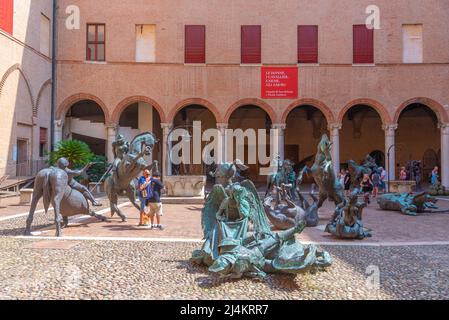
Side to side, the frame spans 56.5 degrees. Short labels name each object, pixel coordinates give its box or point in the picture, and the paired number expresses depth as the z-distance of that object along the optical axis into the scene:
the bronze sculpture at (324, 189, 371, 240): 7.87
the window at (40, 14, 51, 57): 20.23
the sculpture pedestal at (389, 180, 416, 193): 17.93
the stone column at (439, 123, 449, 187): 21.20
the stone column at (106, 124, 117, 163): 20.97
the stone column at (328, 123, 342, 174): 21.30
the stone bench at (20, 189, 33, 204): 14.24
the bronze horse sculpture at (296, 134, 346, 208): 10.04
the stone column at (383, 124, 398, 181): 20.92
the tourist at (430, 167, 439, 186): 20.13
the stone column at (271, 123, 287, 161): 21.31
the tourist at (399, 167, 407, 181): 19.92
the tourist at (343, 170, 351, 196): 17.19
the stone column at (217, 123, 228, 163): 21.33
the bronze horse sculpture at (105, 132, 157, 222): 9.83
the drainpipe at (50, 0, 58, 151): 20.84
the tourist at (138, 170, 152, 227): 8.88
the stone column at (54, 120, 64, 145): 20.88
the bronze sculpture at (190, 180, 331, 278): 4.91
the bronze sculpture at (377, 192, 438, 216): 12.27
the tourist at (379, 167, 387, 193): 18.99
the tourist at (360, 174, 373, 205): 14.42
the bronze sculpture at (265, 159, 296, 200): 12.37
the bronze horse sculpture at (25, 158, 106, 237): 7.90
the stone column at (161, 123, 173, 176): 20.78
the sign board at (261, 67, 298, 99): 21.30
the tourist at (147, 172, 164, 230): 8.77
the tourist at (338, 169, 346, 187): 16.57
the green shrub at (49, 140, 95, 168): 16.45
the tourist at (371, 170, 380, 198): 17.23
